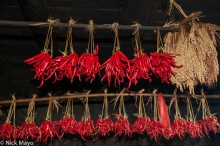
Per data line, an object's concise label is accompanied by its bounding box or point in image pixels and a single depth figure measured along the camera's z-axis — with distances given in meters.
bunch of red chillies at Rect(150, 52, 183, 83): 1.88
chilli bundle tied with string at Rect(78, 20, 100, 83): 1.80
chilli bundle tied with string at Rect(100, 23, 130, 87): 1.88
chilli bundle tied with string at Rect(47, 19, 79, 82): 1.83
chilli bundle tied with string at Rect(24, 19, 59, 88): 1.83
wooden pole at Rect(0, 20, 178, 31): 1.77
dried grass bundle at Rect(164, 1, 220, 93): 1.97
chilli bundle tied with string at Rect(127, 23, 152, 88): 1.84
